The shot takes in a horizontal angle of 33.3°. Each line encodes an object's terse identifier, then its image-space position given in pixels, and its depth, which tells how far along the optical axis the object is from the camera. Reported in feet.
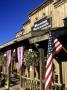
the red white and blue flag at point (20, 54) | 21.18
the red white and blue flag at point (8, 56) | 25.25
